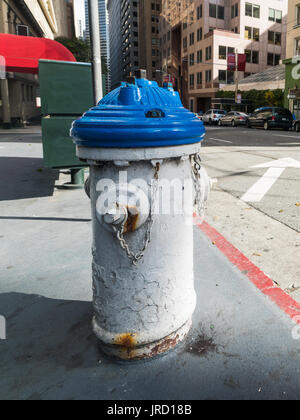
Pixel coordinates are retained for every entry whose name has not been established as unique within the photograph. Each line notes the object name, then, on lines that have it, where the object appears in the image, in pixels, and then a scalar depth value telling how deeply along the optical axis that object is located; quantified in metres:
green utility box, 5.30
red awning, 6.92
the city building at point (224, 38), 49.28
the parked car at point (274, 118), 24.94
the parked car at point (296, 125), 23.34
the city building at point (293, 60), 31.55
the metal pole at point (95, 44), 4.30
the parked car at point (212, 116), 37.12
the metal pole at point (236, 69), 42.53
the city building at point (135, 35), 89.94
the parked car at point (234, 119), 31.36
